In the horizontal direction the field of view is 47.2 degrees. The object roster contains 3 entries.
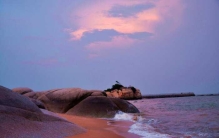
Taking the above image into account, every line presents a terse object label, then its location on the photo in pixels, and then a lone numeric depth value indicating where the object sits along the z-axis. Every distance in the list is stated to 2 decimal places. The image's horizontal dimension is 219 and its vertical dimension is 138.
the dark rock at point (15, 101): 6.63
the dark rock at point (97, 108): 16.27
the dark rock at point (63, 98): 17.41
